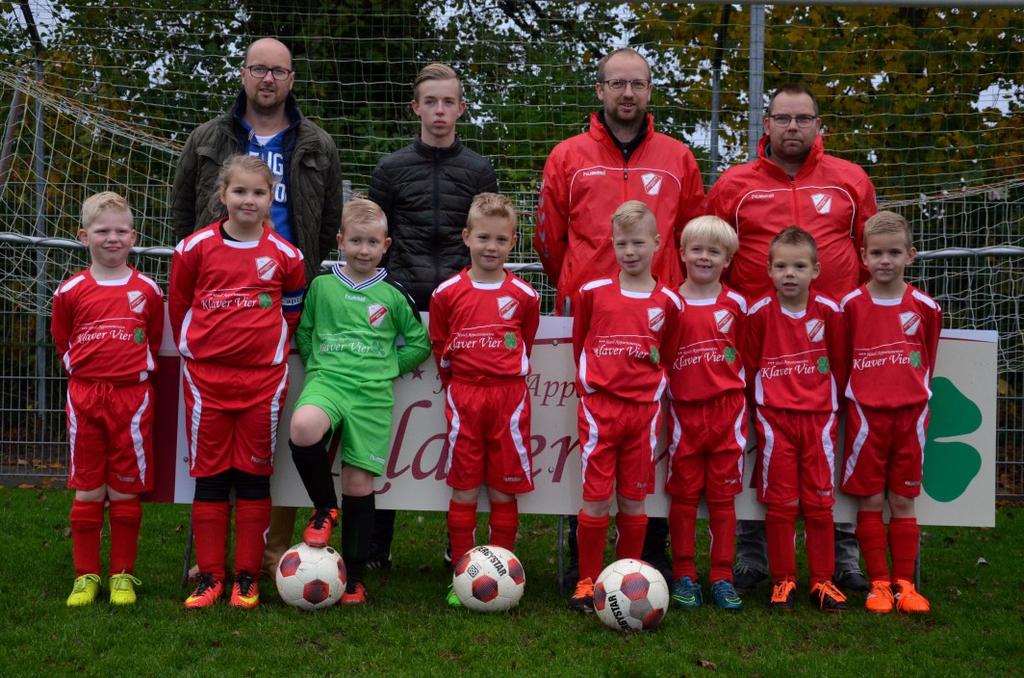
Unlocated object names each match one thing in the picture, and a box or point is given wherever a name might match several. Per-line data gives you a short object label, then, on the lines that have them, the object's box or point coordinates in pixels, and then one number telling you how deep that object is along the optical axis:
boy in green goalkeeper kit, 4.48
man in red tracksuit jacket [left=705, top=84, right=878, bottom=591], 4.82
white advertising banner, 4.82
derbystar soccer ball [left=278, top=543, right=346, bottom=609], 4.31
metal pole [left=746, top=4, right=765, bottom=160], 6.32
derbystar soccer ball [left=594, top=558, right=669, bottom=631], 4.12
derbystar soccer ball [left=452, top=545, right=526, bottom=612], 4.36
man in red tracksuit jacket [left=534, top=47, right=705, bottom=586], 4.82
